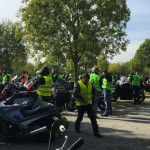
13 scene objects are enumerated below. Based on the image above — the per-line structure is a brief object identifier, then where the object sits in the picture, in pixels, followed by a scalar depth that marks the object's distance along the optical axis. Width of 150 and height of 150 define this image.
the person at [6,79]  10.21
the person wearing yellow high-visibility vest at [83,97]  5.38
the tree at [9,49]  27.41
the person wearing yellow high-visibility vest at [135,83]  9.99
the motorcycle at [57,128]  1.77
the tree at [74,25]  11.16
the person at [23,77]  12.12
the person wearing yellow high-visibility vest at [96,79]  7.28
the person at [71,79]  13.45
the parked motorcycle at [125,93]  9.77
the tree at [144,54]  45.14
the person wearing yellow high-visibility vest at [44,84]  5.87
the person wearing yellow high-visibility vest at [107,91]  7.42
